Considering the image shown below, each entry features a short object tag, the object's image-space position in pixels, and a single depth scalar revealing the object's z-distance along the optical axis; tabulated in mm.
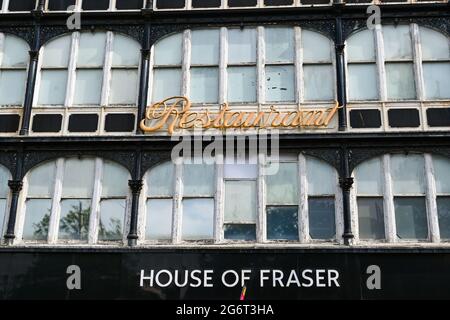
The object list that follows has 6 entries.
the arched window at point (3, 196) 16453
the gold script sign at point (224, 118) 16688
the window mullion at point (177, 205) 16016
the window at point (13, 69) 17688
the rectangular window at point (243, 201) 15969
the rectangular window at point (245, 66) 17125
